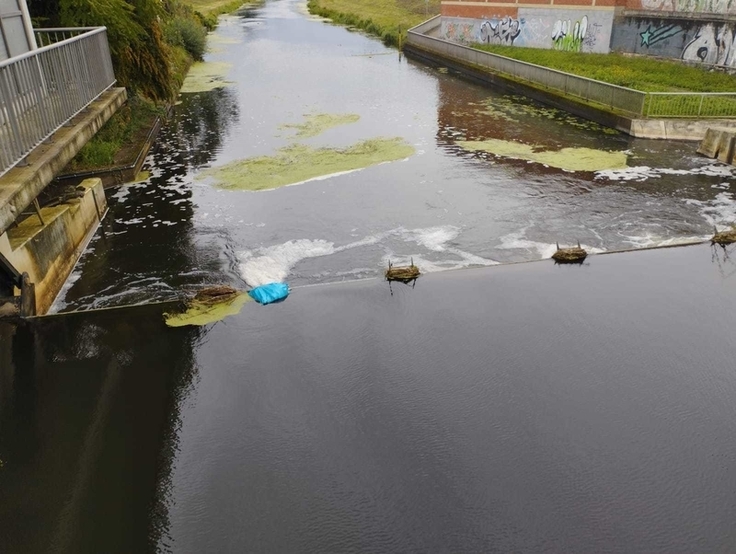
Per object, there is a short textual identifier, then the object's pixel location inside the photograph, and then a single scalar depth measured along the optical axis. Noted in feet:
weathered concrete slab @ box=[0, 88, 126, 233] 20.48
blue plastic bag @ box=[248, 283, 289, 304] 30.42
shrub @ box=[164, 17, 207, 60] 97.81
